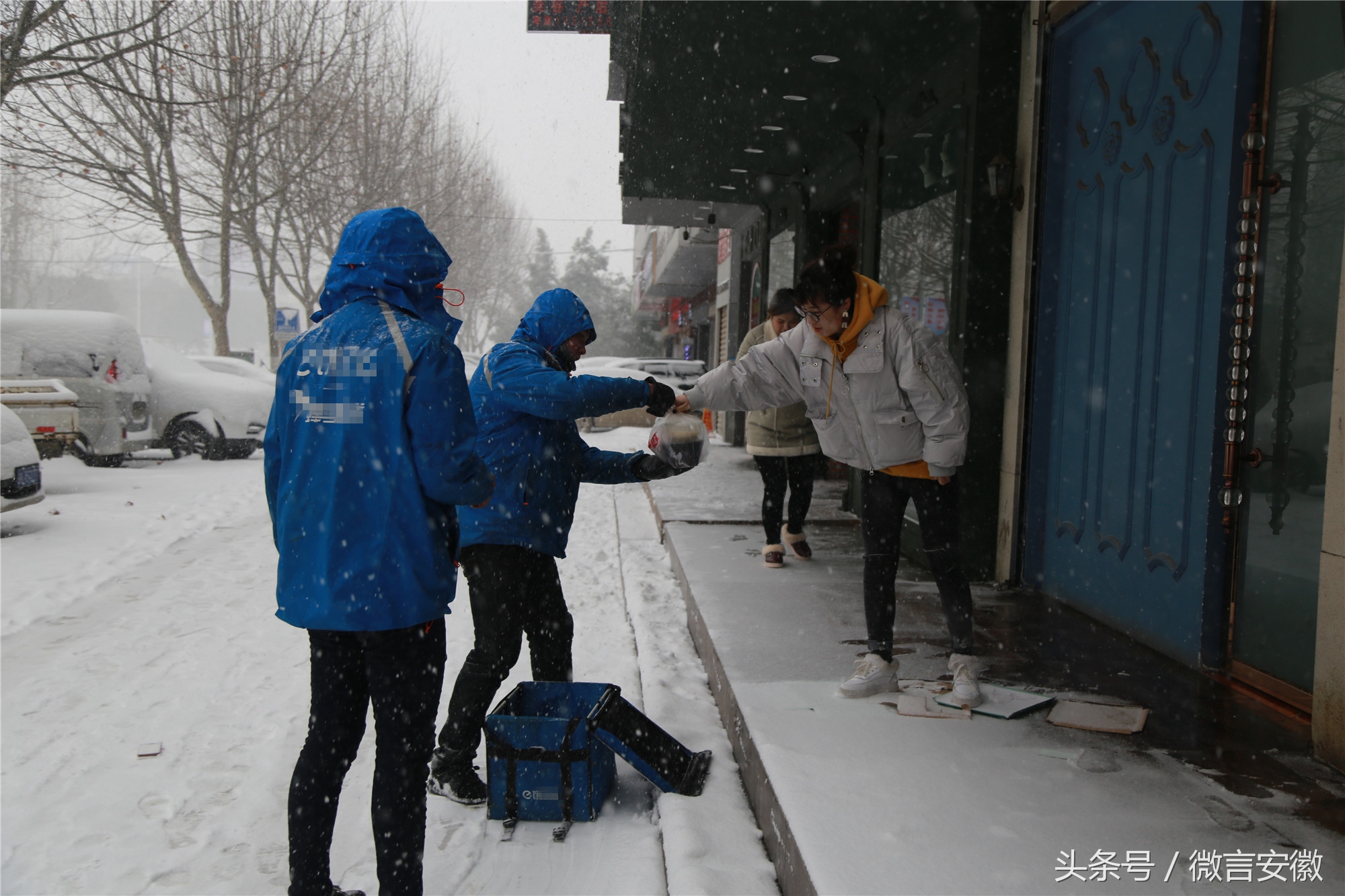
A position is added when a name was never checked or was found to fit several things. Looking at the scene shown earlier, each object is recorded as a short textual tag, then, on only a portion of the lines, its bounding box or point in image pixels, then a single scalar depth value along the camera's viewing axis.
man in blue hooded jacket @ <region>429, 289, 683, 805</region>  3.11
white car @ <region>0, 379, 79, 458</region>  10.95
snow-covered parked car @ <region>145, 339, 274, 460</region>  14.39
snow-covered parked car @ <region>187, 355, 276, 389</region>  17.56
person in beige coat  6.17
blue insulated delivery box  3.11
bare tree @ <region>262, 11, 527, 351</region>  25.16
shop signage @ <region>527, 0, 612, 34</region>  12.04
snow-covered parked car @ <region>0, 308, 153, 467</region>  12.23
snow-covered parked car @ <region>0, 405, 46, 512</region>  7.93
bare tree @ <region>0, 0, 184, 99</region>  8.18
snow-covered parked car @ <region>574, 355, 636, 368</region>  17.97
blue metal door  4.05
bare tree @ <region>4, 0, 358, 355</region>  17.70
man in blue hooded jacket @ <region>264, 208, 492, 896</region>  2.25
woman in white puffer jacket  3.60
